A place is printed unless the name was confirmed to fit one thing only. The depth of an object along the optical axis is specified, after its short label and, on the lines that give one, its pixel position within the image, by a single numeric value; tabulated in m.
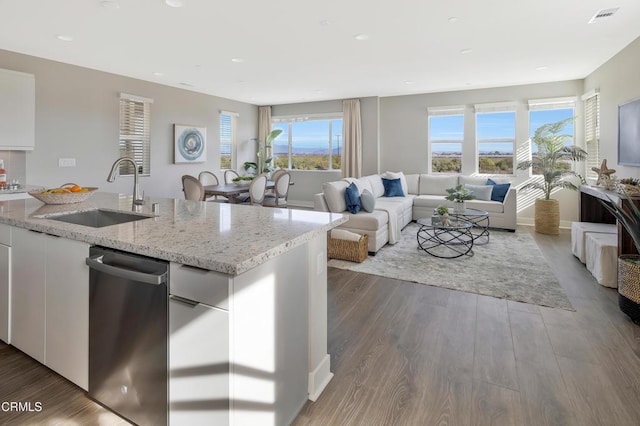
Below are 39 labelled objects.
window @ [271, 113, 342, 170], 8.64
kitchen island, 1.25
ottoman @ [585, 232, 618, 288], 3.37
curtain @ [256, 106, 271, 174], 9.11
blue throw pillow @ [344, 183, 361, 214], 4.80
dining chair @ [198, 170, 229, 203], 6.52
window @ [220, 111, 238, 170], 8.16
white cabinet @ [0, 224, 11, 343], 2.06
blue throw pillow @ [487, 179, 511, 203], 6.23
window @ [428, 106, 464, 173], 7.27
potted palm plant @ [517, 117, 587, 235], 5.82
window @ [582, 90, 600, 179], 5.52
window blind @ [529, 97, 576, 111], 6.27
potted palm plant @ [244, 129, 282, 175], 8.78
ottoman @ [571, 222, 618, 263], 4.03
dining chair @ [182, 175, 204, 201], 5.07
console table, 4.12
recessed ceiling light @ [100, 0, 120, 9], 3.18
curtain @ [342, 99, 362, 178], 8.05
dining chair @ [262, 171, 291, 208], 6.23
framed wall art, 6.94
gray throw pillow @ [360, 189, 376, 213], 4.81
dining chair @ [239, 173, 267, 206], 5.57
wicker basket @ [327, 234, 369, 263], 4.21
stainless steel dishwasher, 1.37
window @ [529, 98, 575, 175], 6.30
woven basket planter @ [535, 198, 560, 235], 5.81
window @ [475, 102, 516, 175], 6.78
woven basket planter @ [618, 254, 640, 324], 2.58
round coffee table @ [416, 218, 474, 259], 4.52
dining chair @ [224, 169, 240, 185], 6.85
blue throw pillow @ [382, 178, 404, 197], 6.76
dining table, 5.41
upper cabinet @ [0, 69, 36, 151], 4.28
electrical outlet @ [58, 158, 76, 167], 5.18
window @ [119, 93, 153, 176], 5.99
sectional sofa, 4.68
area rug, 3.28
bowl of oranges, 2.39
